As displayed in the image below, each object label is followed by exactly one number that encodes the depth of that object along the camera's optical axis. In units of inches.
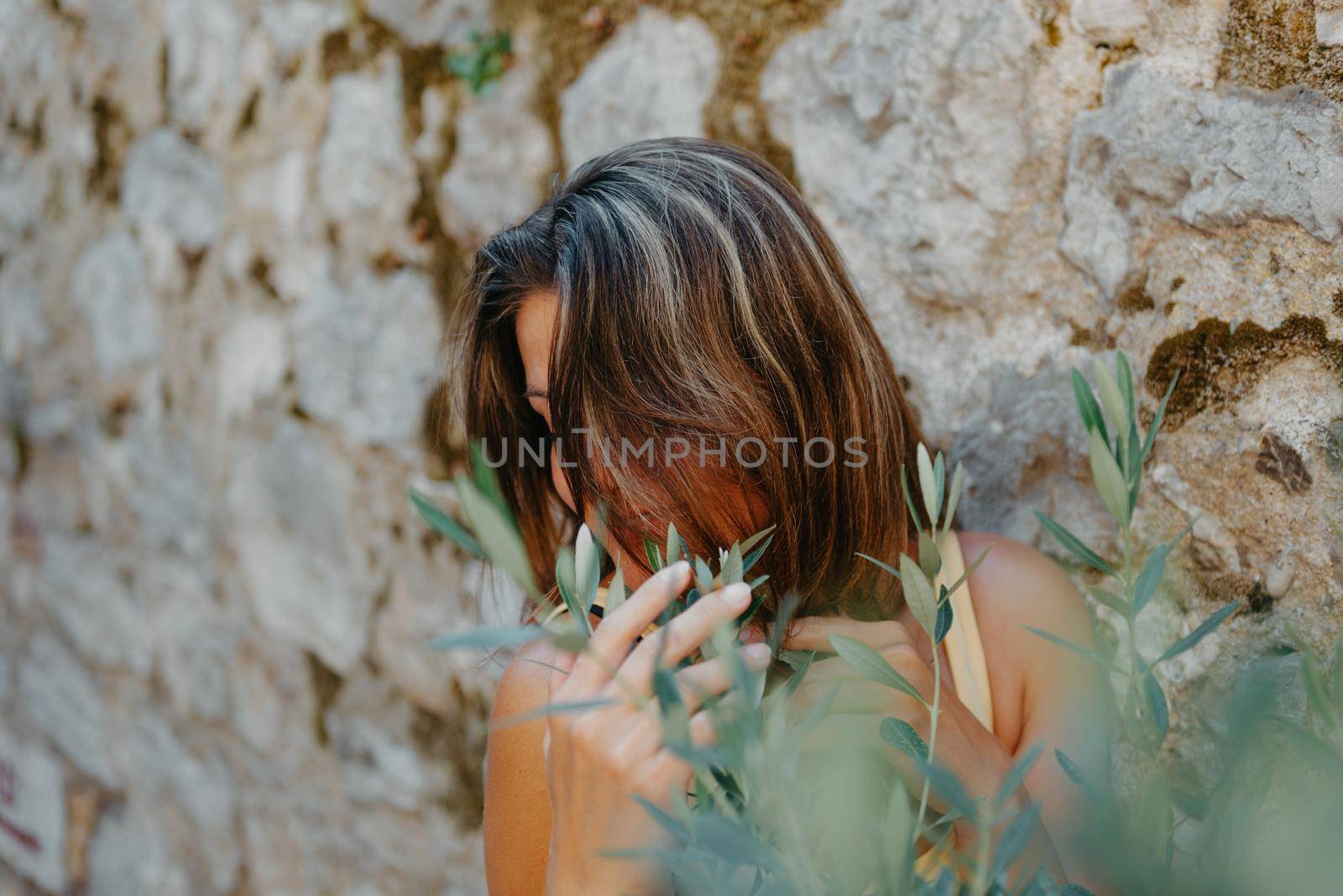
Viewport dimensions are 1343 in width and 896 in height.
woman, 39.4
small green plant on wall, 63.9
